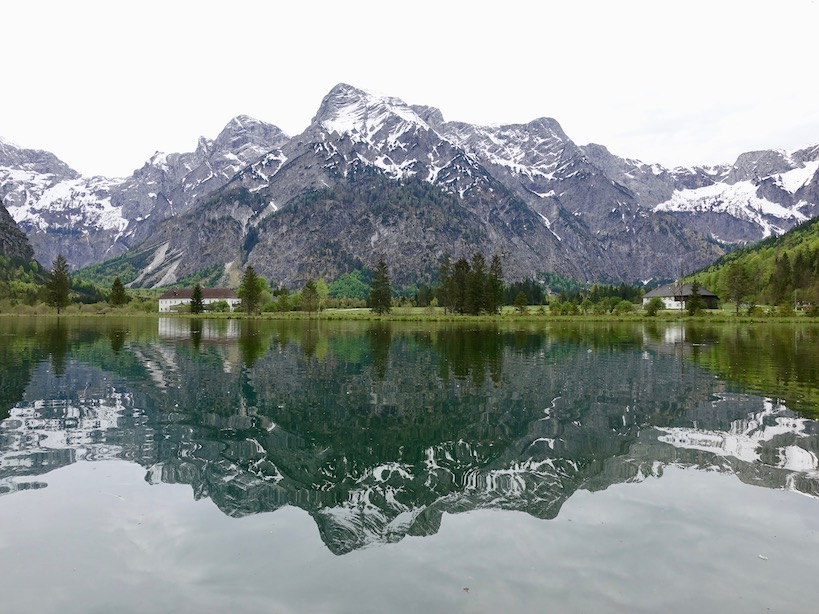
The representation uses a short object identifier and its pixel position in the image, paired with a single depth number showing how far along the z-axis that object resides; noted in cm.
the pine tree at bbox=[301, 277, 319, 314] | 17150
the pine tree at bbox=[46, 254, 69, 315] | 16962
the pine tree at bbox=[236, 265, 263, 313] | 16450
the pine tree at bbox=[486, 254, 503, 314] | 15450
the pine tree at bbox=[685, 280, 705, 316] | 15425
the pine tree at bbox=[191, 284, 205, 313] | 18588
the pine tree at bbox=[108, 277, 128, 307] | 18562
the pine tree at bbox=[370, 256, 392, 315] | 16088
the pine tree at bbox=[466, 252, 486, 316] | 15250
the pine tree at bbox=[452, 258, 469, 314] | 15691
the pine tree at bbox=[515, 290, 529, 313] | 16560
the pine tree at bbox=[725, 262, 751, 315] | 16362
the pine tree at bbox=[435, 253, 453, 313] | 16025
